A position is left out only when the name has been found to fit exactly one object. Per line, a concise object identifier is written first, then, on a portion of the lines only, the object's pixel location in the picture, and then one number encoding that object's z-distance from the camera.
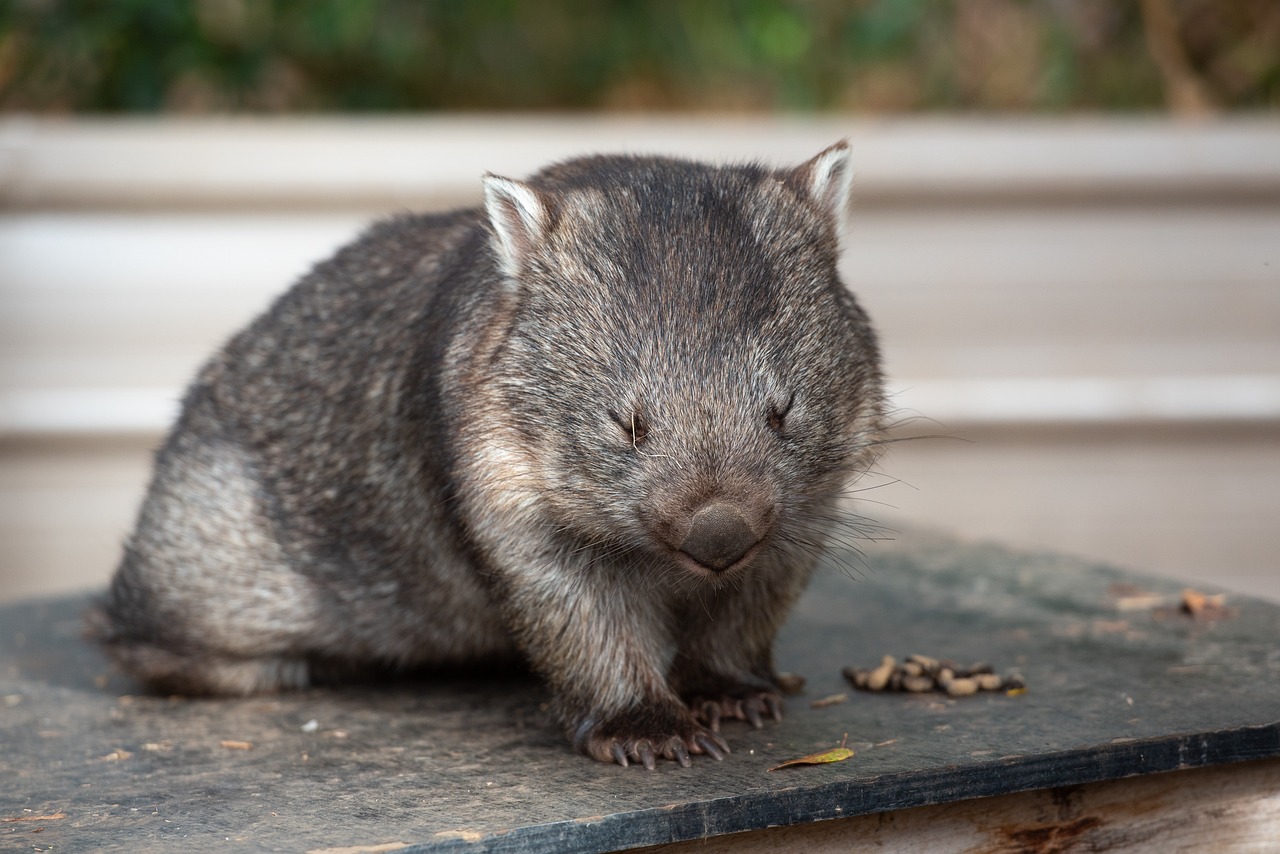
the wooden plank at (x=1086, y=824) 4.82
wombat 4.91
